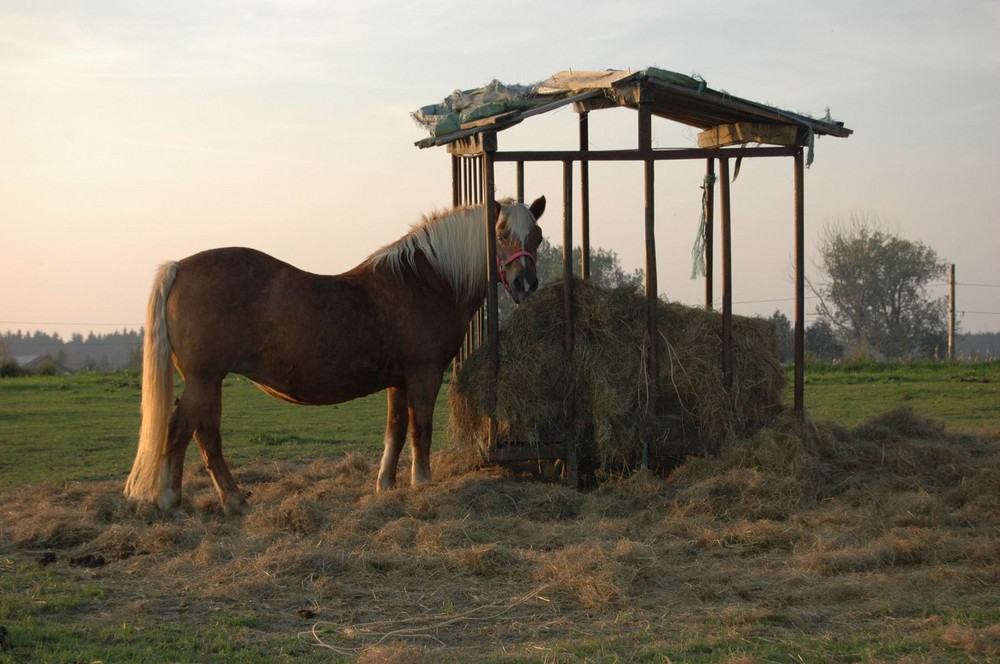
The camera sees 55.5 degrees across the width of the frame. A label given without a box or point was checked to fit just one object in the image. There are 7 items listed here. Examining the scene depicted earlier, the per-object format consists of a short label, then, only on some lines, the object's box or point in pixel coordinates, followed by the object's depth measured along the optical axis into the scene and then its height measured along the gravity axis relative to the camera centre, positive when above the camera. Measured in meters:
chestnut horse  6.75 +0.15
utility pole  23.94 +0.87
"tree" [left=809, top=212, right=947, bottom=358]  39.56 +2.12
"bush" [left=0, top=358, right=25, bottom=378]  20.02 -0.35
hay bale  7.47 -0.32
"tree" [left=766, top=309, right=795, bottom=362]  30.61 +0.50
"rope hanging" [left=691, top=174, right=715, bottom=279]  8.40 +0.92
